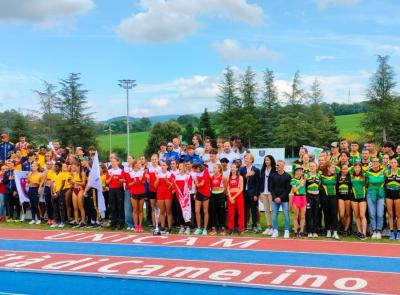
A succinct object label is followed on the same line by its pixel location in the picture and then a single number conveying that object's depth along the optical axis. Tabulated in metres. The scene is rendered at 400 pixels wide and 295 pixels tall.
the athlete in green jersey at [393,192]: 10.64
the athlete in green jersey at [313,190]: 11.03
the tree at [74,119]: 69.44
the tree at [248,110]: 69.44
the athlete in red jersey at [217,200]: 11.81
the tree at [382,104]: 61.53
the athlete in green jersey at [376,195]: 10.73
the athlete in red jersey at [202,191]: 11.80
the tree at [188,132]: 78.88
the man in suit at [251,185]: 11.85
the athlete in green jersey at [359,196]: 10.77
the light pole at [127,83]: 49.26
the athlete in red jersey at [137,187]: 12.35
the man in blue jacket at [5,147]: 16.73
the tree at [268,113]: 70.88
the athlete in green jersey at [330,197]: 10.98
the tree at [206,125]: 75.66
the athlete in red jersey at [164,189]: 12.07
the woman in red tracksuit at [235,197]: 11.71
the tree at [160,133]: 70.53
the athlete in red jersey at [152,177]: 12.26
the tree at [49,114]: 70.50
